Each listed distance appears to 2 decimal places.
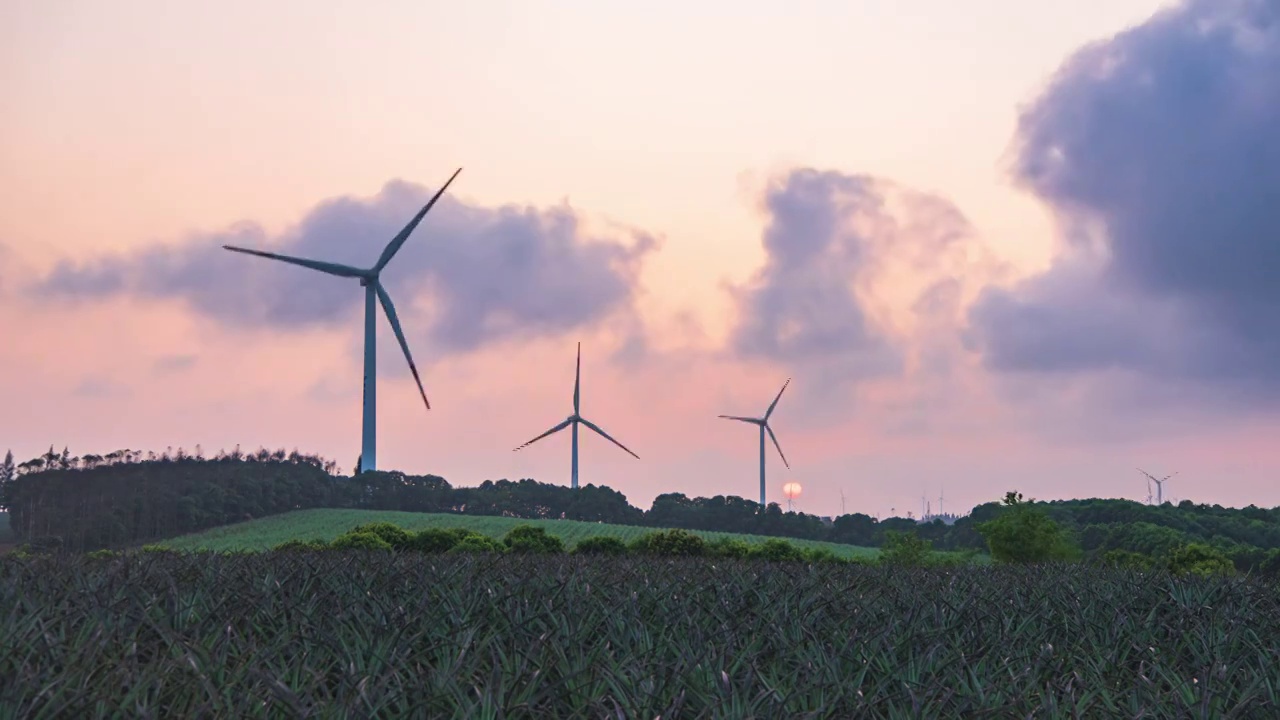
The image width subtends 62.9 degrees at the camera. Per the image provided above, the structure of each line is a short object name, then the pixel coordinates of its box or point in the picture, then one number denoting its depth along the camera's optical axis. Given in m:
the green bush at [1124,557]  51.06
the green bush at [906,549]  48.34
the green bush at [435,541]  45.06
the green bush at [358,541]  39.25
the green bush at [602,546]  42.97
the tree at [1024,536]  53.66
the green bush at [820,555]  42.28
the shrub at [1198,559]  48.81
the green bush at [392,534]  45.80
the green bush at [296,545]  32.74
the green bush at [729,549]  43.28
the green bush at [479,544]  42.30
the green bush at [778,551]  44.09
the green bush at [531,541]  44.53
